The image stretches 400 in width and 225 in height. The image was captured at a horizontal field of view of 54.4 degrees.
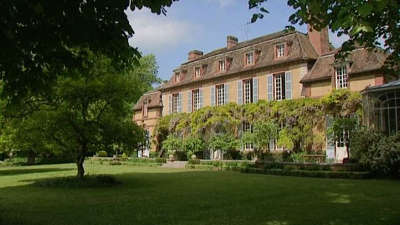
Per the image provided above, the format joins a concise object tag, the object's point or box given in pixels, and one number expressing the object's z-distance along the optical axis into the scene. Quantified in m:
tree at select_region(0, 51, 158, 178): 14.89
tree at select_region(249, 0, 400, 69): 3.99
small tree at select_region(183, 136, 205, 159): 32.03
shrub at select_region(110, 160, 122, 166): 33.67
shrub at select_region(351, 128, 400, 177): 16.78
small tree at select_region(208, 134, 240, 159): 29.64
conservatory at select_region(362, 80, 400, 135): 18.88
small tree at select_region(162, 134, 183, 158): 32.91
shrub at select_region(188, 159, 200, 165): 28.10
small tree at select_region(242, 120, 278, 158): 26.98
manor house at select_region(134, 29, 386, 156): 24.81
